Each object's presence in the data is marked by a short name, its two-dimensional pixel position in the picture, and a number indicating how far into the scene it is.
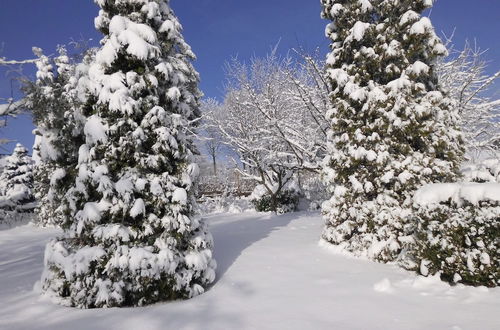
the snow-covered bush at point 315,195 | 17.08
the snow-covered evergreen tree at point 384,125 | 6.75
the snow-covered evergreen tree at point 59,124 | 5.72
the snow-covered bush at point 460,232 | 4.50
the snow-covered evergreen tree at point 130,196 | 4.92
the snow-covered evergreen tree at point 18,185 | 19.52
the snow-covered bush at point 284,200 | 15.91
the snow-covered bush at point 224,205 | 19.11
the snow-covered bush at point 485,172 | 6.67
